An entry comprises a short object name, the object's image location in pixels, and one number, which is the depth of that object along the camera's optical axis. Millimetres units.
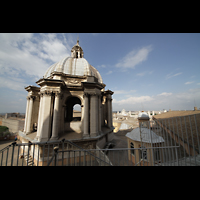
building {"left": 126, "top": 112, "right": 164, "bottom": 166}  7445
